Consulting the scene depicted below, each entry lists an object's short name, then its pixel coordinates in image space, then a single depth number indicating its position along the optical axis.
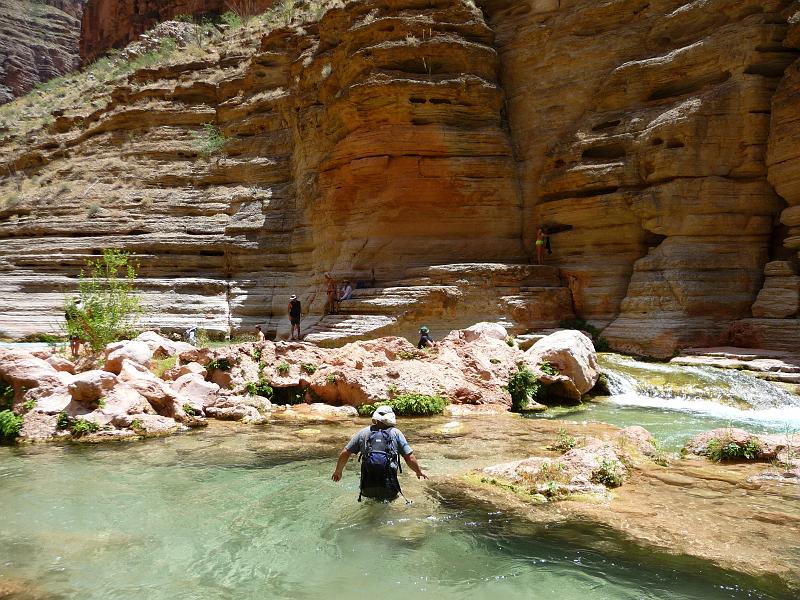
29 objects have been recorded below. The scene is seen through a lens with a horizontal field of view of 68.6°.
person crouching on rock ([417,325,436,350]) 15.83
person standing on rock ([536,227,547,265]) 21.06
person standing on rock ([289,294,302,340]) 20.30
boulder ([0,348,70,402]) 10.75
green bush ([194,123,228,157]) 28.70
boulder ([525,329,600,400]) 13.24
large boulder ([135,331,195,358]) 14.48
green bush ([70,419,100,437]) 9.91
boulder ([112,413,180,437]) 10.24
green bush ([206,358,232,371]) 12.86
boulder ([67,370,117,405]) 10.32
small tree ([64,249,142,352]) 13.77
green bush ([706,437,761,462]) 8.17
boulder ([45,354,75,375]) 11.90
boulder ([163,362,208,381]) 12.68
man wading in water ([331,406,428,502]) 6.44
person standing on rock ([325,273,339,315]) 20.69
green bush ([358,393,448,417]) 11.98
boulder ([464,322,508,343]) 15.08
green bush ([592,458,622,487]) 7.17
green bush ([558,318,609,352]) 18.25
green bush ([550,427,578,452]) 8.84
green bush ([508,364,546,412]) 12.63
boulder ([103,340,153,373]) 11.58
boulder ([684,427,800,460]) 8.15
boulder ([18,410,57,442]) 9.89
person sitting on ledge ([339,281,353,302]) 20.34
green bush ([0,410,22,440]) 9.84
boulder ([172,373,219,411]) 11.99
